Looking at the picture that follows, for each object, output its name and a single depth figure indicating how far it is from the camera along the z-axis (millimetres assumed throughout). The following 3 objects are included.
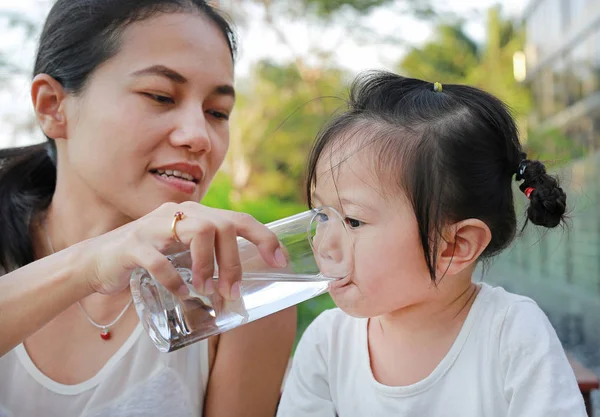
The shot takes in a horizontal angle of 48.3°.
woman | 1670
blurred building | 7059
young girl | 1436
